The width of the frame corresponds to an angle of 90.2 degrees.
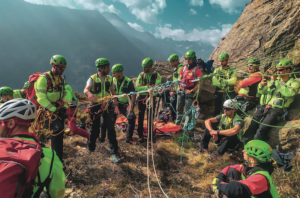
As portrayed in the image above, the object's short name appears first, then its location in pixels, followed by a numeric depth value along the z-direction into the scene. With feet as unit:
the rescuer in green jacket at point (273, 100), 13.68
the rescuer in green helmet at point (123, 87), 18.20
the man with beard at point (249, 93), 16.55
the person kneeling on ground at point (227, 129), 14.60
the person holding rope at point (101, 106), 14.90
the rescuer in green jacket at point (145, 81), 18.78
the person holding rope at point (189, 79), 18.75
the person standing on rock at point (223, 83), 18.75
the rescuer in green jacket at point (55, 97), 11.81
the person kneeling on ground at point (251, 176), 7.52
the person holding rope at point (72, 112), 14.77
